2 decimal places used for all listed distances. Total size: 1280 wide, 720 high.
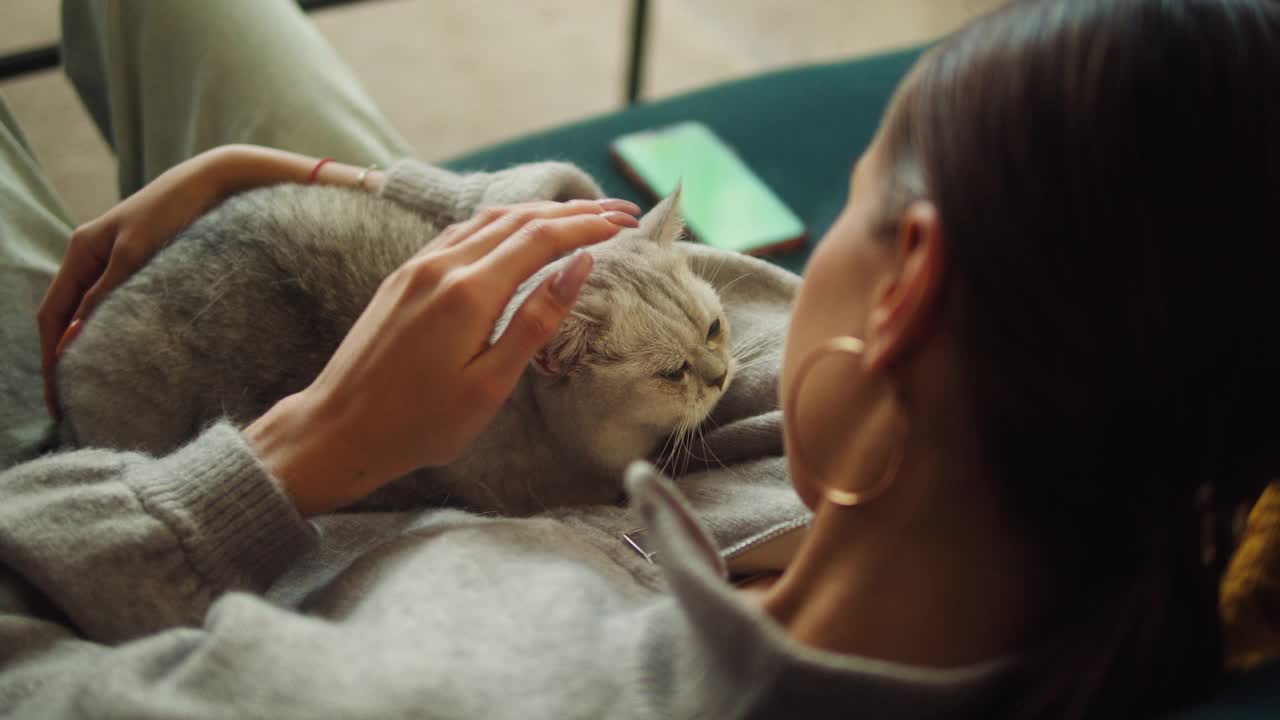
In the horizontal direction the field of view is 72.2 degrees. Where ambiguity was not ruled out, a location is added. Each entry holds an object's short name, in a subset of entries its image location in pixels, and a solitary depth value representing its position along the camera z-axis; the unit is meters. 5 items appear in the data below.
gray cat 1.05
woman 0.52
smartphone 1.59
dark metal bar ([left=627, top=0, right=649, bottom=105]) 2.33
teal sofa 1.66
